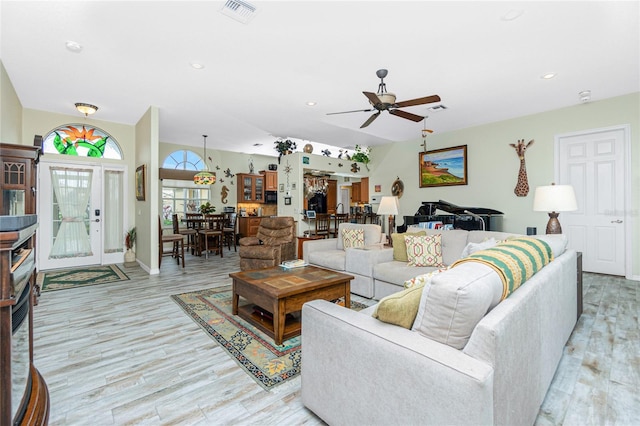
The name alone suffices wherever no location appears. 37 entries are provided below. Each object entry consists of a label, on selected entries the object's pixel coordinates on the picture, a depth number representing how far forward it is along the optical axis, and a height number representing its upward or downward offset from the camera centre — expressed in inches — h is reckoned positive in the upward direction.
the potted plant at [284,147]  273.6 +59.9
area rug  81.0 -42.4
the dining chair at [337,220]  280.6 -7.8
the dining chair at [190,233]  266.1 -17.9
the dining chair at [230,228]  301.4 -16.1
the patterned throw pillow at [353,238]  168.2 -14.7
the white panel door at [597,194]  181.5 +10.2
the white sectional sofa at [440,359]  40.1 -22.8
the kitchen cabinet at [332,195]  379.8 +22.0
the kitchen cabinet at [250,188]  344.5 +28.7
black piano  204.5 -4.4
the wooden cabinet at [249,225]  327.3 -13.7
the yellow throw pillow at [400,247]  141.8 -16.8
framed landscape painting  248.1 +38.9
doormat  167.6 -39.4
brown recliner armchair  191.5 -22.0
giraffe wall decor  214.4 +26.8
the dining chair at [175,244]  212.8 -24.2
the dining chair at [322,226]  269.4 -12.9
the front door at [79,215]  209.9 -1.0
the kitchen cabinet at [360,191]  322.7 +23.8
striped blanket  54.9 -10.1
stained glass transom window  210.7 +52.3
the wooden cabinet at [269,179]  361.4 +40.1
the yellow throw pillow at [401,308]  51.0 -16.7
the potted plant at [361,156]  307.4 +57.5
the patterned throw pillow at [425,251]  131.6 -17.4
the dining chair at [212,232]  259.5 -16.9
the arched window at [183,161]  307.9 +55.3
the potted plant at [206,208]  307.2 +4.4
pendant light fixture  280.4 +32.9
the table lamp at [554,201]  120.9 +3.9
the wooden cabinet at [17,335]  39.1 -18.5
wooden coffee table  97.3 -28.3
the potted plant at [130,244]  234.2 -24.2
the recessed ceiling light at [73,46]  120.3 +68.5
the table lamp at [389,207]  175.6 +2.8
